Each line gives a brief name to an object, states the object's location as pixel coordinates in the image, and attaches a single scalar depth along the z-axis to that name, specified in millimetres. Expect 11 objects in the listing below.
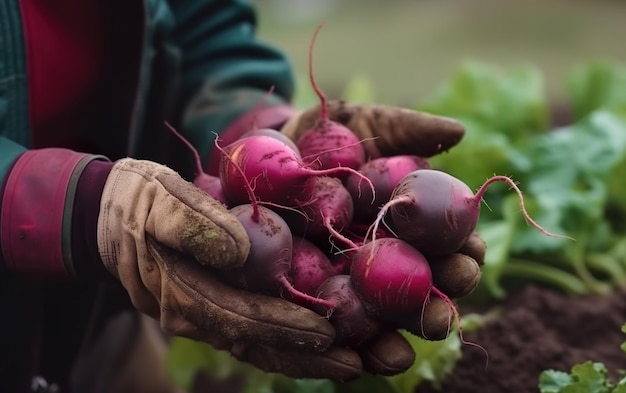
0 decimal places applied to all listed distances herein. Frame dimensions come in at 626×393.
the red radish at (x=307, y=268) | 1002
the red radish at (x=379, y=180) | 1035
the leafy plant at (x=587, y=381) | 1050
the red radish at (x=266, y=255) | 973
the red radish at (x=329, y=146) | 1055
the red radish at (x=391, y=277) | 975
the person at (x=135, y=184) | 973
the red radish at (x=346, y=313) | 987
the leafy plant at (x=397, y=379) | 1139
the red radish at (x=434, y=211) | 977
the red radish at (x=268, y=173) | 997
